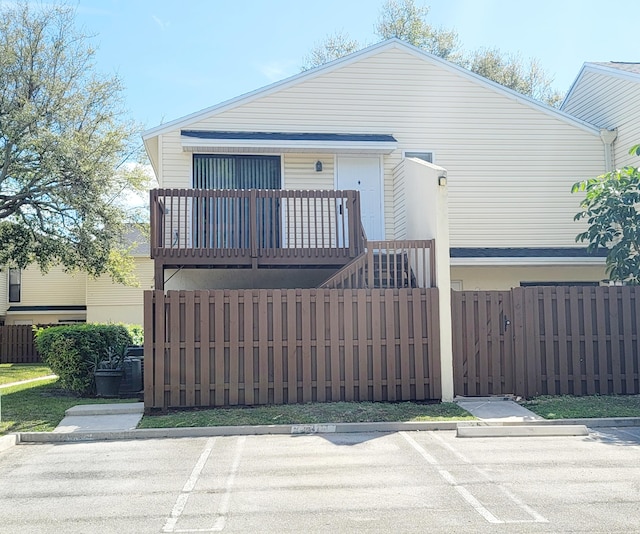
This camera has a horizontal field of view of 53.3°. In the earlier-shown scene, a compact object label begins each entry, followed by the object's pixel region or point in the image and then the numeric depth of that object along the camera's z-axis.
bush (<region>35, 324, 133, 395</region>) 12.10
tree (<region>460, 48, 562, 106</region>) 28.77
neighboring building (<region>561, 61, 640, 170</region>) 13.98
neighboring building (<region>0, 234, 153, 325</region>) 31.02
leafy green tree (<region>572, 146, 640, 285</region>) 11.03
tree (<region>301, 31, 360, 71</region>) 29.81
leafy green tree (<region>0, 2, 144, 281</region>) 18.39
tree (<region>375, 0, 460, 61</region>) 30.05
